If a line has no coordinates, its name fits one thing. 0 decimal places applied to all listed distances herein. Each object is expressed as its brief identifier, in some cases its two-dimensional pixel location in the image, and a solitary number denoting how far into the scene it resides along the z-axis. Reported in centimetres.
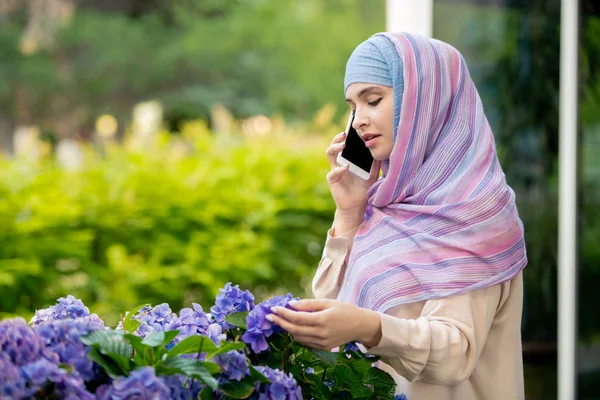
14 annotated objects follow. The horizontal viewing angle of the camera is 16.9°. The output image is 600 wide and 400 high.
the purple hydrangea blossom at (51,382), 300
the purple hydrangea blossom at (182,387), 310
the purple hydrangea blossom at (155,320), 330
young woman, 336
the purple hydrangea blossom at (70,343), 308
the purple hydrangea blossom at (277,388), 315
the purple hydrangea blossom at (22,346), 304
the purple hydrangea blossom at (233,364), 313
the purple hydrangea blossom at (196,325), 321
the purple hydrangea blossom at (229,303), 326
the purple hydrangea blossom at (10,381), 297
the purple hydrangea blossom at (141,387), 302
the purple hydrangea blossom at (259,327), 319
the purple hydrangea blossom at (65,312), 330
